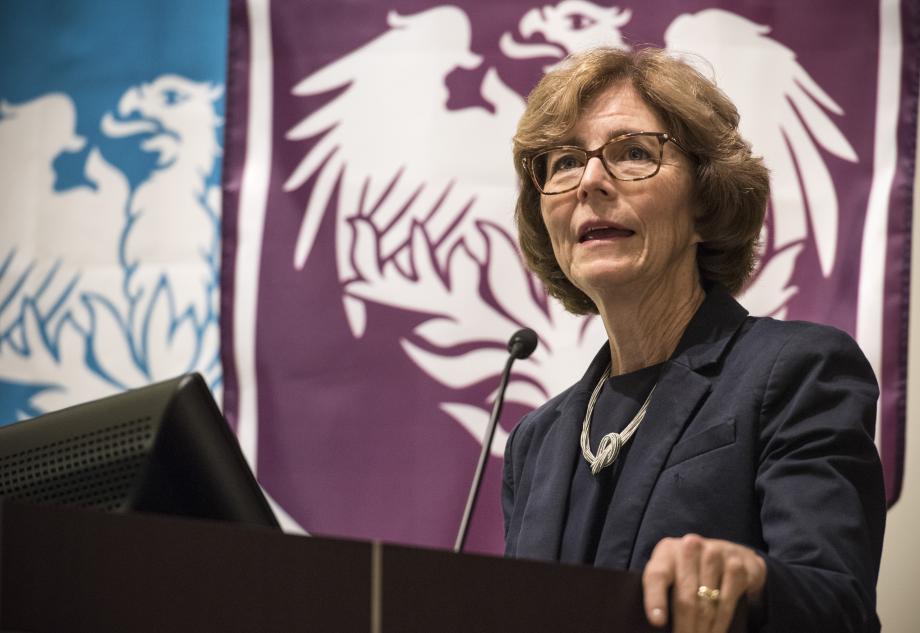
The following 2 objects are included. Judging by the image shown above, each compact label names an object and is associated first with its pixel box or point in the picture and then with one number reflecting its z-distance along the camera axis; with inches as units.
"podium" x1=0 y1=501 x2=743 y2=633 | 81.9
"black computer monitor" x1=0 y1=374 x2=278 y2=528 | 91.1
